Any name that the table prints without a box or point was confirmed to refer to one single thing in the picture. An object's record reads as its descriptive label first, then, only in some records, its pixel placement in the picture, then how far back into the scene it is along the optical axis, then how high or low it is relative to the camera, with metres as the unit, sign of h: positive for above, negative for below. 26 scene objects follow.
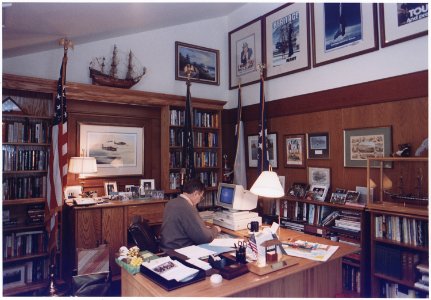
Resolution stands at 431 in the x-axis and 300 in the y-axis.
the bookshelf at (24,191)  3.38 -0.27
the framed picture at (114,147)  4.03 +0.23
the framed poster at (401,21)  2.99 +1.36
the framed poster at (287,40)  4.07 +1.64
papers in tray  1.88 -0.64
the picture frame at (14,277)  3.35 -1.16
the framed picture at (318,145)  3.81 +0.22
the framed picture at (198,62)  4.84 +1.58
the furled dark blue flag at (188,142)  4.31 +0.30
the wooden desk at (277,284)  1.82 -0.75
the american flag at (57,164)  3.38 +0.02
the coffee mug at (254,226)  2.65 -0.51
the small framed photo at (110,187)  4.04 -0.28
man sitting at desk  2.67 -0.52
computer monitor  3.20 -0.35
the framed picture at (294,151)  4.08 +0.17
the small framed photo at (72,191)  3.74 -0.30
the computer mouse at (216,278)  1.89 -0.67
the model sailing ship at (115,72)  3.92 +1.22
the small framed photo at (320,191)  3.65 -0.32
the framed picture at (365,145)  3.26 +0.19
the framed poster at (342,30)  3.41 +1.49
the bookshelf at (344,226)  3.18 -0.68
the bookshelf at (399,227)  2.78 -0.57
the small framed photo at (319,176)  3.77 -0.15
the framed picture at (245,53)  4.73 +1.69
